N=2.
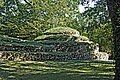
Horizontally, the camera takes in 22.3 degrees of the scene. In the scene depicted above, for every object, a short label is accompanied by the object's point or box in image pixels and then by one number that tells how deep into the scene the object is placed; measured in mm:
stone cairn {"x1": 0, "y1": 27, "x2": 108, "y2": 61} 23136
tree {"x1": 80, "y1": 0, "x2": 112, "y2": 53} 12805
